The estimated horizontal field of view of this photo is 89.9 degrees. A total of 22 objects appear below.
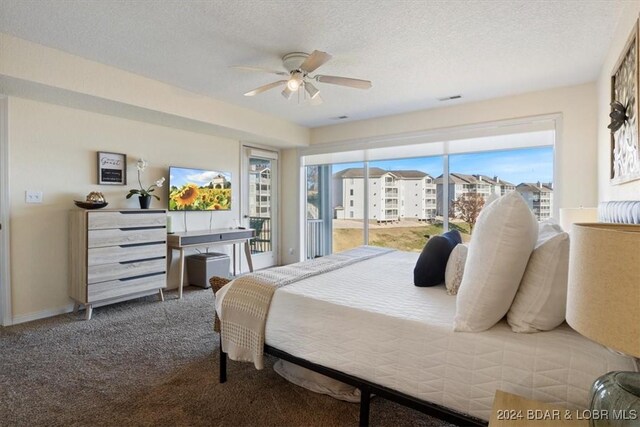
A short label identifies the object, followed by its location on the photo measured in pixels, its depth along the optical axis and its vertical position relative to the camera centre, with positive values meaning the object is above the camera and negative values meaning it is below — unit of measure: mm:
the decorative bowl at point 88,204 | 3268 +64
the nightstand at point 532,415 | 953 -624
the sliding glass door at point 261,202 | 5414 +160
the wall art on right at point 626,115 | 1797 +599
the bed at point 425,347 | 1158 -583
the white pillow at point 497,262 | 1284 -208
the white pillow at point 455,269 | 1915 -353
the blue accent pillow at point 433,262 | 2035 -327
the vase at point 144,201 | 3828 +114
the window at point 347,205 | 5496 +107
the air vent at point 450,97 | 3881 +1399
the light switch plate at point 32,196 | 3161 +140
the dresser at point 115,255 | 3191 -472
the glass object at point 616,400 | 744 -459
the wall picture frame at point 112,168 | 3643 +493
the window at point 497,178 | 3908 +443
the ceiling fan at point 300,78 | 2618 +1138
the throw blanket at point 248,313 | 1918 -628
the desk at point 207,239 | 3963 -375
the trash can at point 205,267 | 4340 -781
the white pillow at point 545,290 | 1277 -317
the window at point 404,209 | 4859 +36
